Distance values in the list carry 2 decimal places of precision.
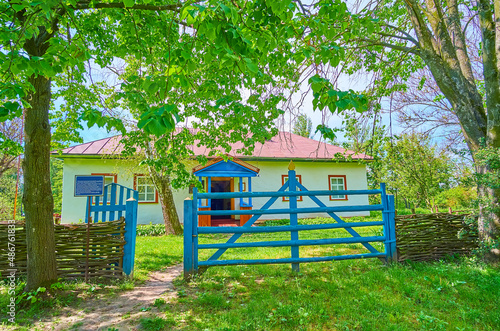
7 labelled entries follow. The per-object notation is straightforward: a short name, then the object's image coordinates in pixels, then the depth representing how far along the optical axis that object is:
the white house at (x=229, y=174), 11.73
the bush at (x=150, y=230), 10.86
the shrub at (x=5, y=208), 13.55
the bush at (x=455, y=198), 17.81
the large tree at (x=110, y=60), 1.93
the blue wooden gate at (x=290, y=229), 4.07
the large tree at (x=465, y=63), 4.29
